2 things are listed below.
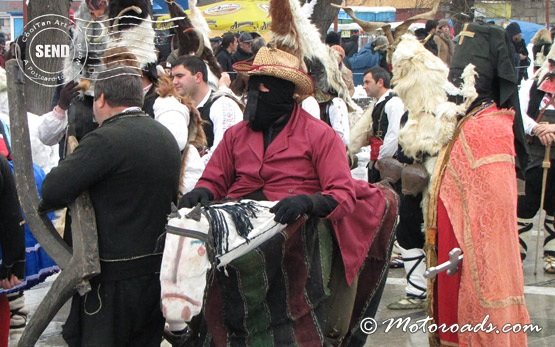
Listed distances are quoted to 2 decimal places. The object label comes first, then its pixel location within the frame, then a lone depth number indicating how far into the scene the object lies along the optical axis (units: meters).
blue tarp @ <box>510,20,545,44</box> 24.60
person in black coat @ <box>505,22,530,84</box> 19.17
